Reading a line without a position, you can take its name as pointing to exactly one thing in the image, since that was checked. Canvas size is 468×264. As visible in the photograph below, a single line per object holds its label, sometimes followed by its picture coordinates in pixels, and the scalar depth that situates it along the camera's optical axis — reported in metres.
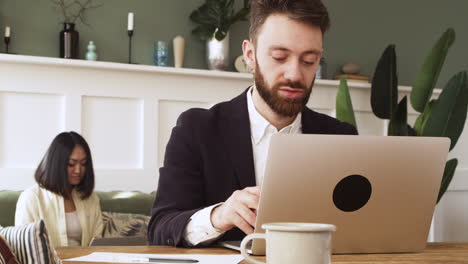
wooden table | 1.23
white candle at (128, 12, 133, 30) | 3.94
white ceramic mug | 0.80
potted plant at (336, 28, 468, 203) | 3.69
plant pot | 4.18
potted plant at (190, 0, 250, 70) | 4.19
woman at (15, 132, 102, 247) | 3.61
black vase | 3.81
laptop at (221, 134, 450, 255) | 1.12
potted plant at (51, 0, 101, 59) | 3.82
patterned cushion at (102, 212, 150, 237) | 3.38
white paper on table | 1.16
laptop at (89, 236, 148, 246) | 2.30
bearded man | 1.62
